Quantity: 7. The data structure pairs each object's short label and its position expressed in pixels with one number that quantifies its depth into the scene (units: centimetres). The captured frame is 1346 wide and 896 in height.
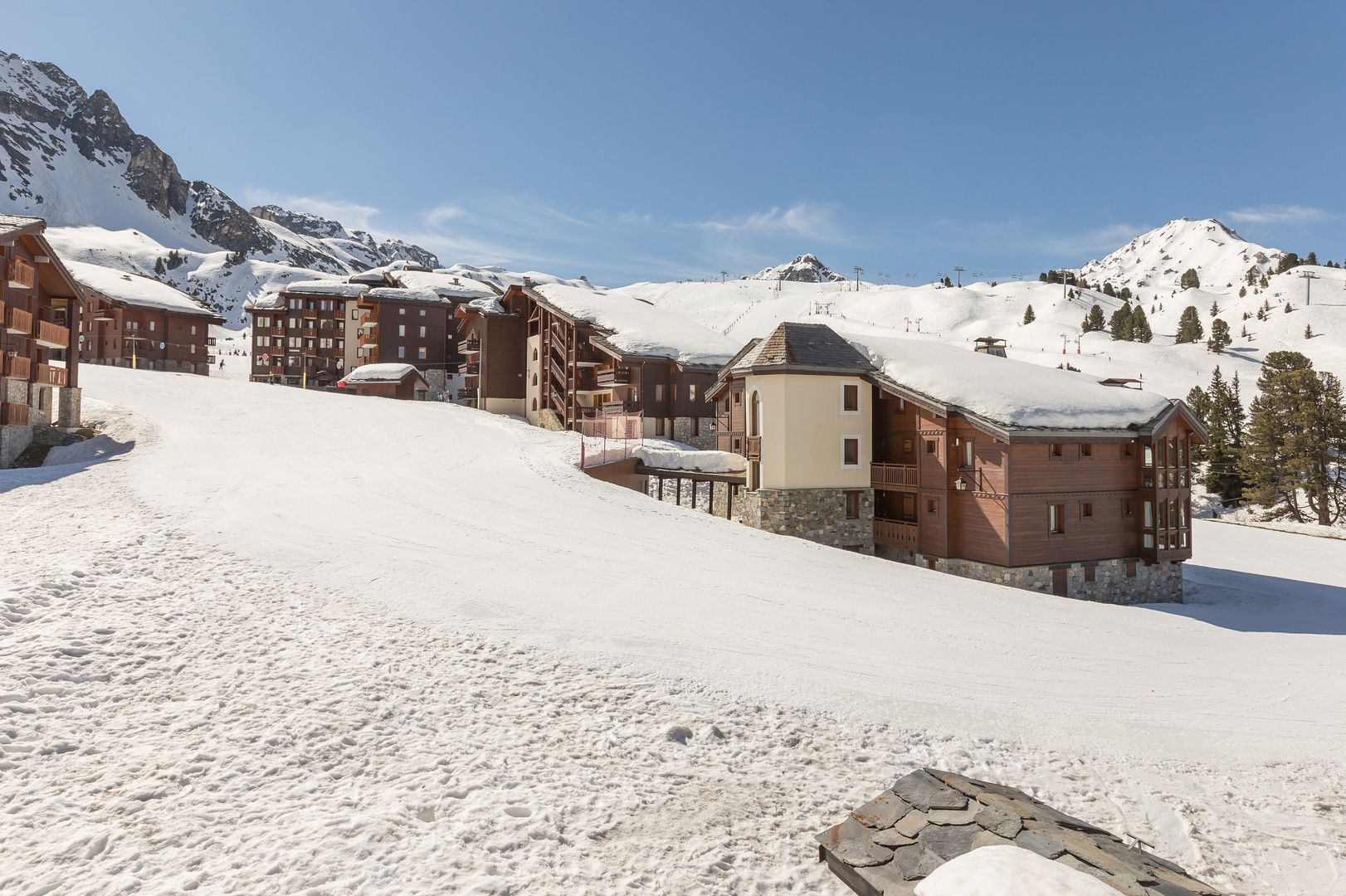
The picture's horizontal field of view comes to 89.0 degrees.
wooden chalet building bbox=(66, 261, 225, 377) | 6744
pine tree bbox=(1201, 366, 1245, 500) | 5844
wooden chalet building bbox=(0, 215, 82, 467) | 2719
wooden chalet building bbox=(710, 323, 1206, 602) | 2473
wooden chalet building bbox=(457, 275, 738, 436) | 4300
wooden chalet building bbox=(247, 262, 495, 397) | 7231
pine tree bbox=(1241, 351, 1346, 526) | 5025
